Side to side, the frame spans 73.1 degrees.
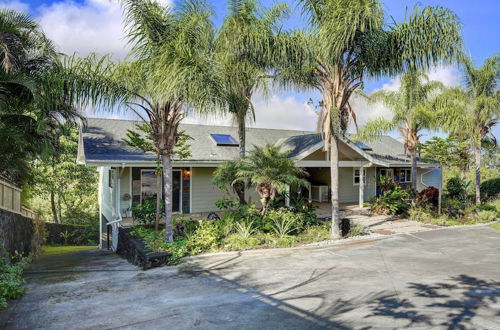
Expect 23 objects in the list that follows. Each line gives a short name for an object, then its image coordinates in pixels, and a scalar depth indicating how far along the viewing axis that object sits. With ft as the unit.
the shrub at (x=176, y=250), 27.55
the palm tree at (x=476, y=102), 53.06
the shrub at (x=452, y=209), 49.67
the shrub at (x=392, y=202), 50.21
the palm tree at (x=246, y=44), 36.11
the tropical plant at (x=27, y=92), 27.66
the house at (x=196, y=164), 43.14
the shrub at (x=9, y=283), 19.74
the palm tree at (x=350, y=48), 33.22
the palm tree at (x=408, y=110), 54.39
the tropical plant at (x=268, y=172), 35.09
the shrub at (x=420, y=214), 47.06
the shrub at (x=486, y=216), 47.29
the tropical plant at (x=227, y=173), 38.14
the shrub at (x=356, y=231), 37.72
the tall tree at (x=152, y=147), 34.55
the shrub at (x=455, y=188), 58.90
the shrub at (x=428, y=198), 51.55
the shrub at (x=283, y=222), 34.86
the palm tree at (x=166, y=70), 27.14
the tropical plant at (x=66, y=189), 66.80
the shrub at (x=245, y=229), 32.95
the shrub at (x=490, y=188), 70.95
